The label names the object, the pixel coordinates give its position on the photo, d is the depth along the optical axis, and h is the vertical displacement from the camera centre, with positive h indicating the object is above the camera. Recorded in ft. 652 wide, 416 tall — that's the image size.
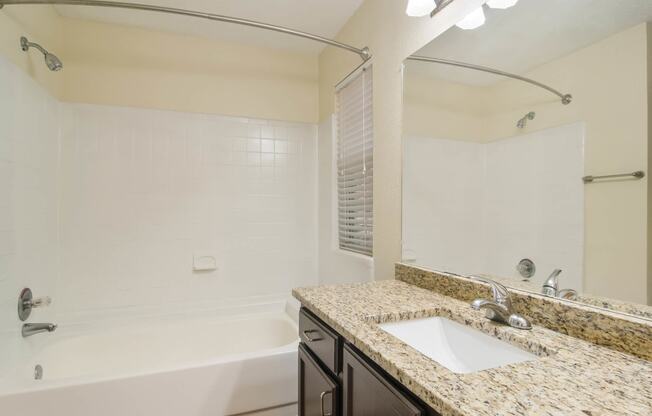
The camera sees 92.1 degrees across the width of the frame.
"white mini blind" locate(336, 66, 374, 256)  6.38 +0.92
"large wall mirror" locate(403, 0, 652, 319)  2.65 +0.60
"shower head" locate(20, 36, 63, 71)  5.44 +2.67
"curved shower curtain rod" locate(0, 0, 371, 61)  4.62 +3.14
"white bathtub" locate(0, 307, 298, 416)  4.56 -2.92
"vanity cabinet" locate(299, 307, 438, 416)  2.38 -1.65
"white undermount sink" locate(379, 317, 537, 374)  3.00 -1.44
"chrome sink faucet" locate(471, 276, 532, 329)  3.00 -1.05
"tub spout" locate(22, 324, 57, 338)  5.51 -2.20
